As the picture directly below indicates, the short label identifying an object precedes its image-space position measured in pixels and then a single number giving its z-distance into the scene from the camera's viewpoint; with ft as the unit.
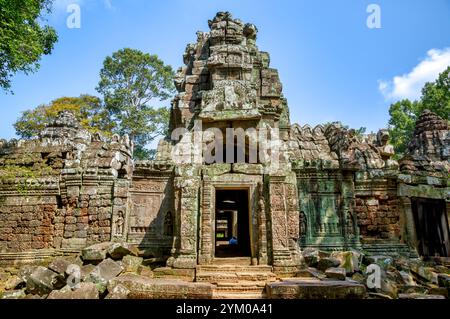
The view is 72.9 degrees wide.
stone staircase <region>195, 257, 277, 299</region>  17.93
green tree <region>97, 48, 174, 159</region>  67.46
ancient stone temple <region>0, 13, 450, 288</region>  21.54
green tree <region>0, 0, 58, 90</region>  23.26
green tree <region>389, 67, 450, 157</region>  72.95
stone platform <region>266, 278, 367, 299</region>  16.49
